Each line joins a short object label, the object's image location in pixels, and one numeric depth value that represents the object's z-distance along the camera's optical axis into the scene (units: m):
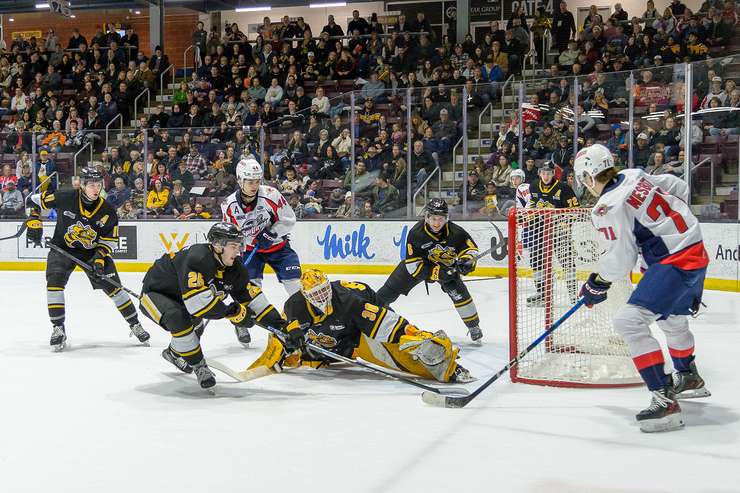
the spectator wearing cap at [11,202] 12.02
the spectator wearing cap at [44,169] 12.12
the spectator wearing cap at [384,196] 10.90
